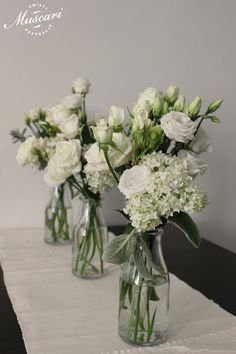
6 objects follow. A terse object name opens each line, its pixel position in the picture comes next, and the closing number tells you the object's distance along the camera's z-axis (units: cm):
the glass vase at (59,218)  131
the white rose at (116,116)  81
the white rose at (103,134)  74
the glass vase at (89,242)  111
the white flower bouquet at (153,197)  71
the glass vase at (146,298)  80
